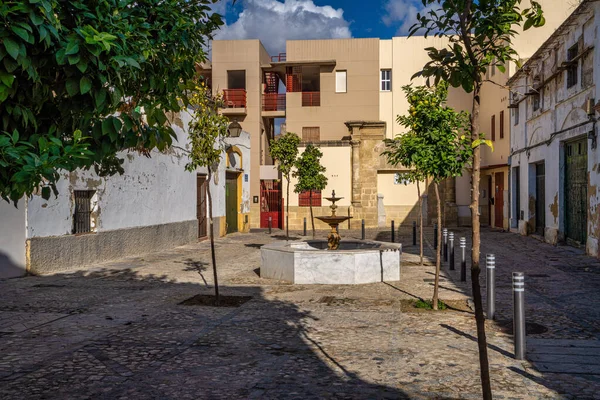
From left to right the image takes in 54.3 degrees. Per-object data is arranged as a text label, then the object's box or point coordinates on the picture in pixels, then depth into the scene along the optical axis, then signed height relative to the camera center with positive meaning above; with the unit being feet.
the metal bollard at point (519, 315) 20.12 -4.37
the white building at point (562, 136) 51.93 +5.81
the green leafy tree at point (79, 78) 10.15 +2.35
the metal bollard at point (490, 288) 26.66 -4.47
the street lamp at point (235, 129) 77.46 +8.62
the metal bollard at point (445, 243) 51.01 -4.56
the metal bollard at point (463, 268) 38.24 -5.02
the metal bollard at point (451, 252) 45.05 -4.69
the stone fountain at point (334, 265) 36.86 -4.67
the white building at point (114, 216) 39.99 -1.83
